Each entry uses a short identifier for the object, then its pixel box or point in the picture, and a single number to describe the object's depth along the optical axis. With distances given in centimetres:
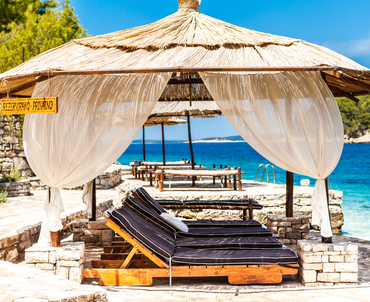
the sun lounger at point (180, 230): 494
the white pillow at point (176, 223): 515
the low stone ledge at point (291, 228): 595
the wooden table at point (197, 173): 923
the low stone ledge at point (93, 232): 570
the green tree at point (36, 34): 1282
